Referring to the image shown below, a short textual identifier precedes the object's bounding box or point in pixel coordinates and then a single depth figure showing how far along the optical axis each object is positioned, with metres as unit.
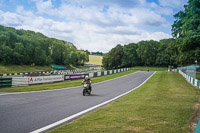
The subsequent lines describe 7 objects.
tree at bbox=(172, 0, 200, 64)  27.27
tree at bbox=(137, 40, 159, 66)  113.44
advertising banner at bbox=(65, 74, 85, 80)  36.64
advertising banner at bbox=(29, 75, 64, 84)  27.38
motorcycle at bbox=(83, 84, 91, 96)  16.75
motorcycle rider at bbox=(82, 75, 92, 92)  17.00
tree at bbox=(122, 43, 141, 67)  116.97
